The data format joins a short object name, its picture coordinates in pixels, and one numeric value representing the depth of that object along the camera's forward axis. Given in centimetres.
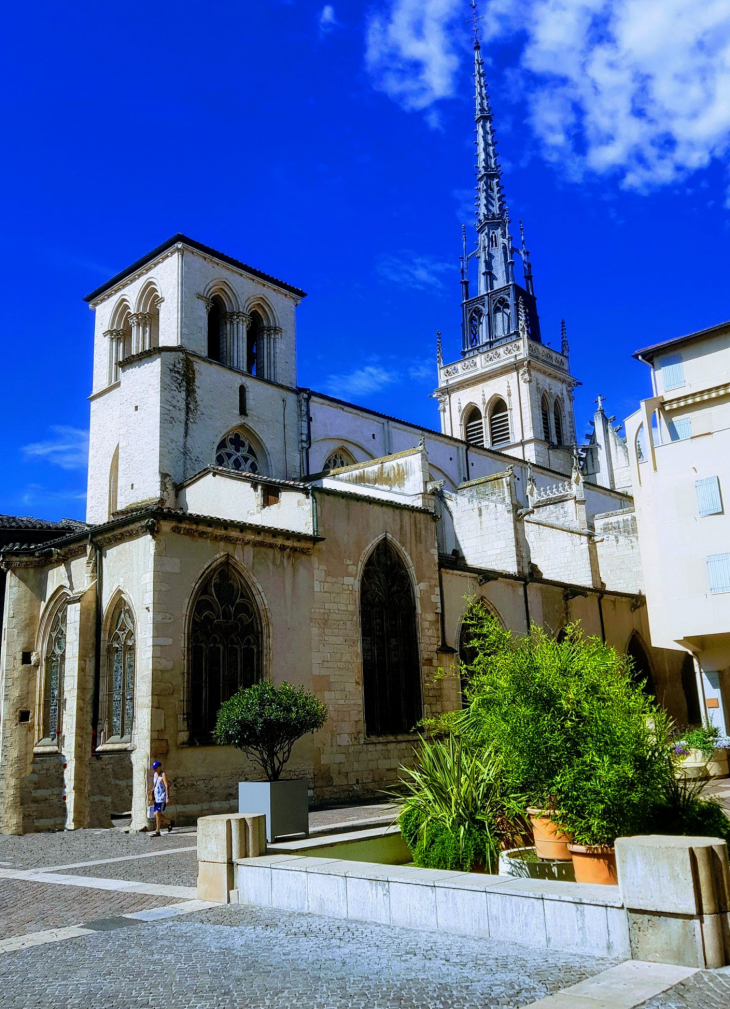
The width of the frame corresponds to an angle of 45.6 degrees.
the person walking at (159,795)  1468
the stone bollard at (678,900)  567
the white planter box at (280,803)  1170
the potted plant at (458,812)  877
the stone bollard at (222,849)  848
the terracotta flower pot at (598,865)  756
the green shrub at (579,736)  760
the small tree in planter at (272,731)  1184
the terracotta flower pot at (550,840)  825
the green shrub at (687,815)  794
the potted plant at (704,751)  1440
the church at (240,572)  1678
